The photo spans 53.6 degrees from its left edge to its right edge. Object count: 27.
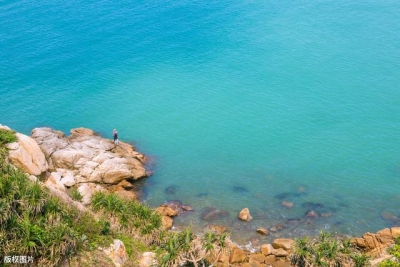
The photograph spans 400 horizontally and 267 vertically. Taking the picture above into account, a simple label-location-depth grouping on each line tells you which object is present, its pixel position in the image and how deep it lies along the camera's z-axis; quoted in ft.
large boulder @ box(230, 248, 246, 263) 100.73
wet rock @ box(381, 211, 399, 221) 121.29
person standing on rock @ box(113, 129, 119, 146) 149.07
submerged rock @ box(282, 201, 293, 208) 127.75
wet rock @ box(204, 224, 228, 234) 118.27
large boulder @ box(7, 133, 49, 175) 107.04
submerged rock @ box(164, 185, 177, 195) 136.36
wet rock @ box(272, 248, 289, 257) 104.15
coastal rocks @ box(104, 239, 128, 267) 82.38
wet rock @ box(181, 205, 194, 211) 128.36
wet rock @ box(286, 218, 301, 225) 121.39
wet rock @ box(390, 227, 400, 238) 107.86
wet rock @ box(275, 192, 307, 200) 131.64
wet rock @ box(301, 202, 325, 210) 127.13
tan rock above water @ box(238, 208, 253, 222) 122.31
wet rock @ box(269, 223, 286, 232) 119.00
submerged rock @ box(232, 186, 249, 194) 135.23
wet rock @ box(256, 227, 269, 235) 116.98
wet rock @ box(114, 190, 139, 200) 129.18
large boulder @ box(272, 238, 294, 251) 107.24
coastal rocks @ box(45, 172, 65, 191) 113.91
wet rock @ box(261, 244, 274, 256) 106.01
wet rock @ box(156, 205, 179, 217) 124.36
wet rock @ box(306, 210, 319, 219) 123.75
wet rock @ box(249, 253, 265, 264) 102.17
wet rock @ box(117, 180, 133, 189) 134.92
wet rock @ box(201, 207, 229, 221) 124.88
